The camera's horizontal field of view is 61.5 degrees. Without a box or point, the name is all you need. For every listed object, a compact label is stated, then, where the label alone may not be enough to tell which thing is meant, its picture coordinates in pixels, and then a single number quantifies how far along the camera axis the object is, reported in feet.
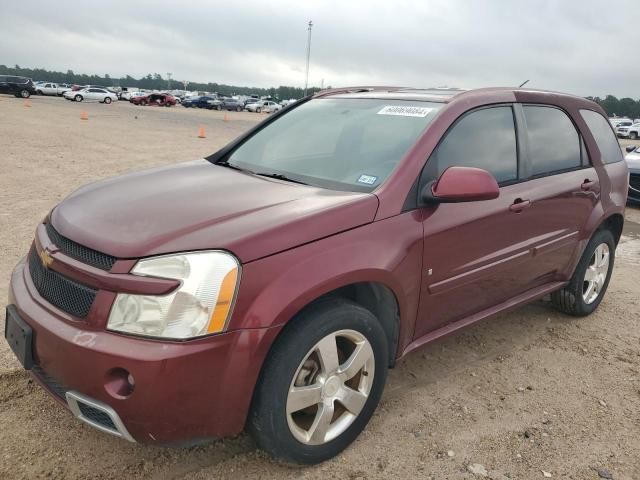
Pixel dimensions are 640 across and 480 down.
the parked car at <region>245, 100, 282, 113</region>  184.75
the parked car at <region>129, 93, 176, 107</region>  163.12
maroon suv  6.68
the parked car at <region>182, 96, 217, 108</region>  180.04
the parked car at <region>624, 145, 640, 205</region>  33.06
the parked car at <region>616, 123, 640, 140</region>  133.59
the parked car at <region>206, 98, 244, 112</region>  180.55
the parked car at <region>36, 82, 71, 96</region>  170.91
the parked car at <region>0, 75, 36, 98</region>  134.31
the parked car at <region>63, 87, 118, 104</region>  154.10
